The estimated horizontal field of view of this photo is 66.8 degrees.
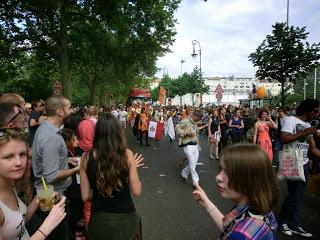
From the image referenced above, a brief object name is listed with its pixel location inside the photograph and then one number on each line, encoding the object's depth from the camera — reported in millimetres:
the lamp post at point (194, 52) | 21830
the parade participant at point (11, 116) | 1953
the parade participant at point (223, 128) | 9806
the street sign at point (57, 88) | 10176
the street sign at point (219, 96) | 15480
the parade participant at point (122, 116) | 16385
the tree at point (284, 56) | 9882
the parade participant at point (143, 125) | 11311
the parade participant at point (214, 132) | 8508
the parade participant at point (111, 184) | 1949
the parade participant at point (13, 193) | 1473
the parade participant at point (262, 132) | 6090
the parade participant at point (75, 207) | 3176
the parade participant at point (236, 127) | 9135
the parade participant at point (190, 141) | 5543
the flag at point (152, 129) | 11503
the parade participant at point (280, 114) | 7175
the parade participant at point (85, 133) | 3779
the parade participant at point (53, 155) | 2381
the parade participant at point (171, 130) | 12117
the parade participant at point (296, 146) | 3514
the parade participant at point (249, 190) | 1329
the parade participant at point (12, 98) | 2897
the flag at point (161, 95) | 23165
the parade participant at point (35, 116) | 5197
